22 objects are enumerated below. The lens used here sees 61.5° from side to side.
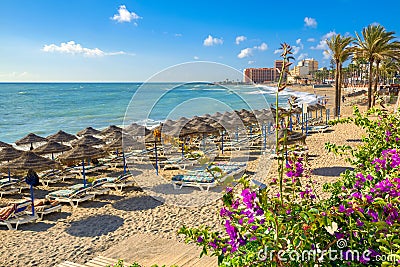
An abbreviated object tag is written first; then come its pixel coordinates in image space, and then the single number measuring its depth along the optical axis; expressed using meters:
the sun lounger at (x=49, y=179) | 11.73
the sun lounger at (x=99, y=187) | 9.87
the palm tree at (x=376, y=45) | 23.70
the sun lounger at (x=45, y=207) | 8.30
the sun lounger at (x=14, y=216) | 7.79
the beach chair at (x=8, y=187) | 10.52
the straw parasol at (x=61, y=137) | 15.16
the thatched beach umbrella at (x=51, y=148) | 12.16
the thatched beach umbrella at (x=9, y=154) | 10.96
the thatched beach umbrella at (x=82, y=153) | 10.23
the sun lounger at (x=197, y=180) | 10.17
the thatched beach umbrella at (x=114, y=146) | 12.28
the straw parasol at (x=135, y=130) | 15.87
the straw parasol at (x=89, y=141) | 13.62
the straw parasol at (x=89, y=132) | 17.33
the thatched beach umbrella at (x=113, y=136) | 15.13
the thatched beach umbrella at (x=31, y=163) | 8.92
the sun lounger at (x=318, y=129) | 19.67
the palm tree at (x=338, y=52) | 24.68
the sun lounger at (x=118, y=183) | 10.43
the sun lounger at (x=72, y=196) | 9.23
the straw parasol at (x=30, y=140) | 14.76
